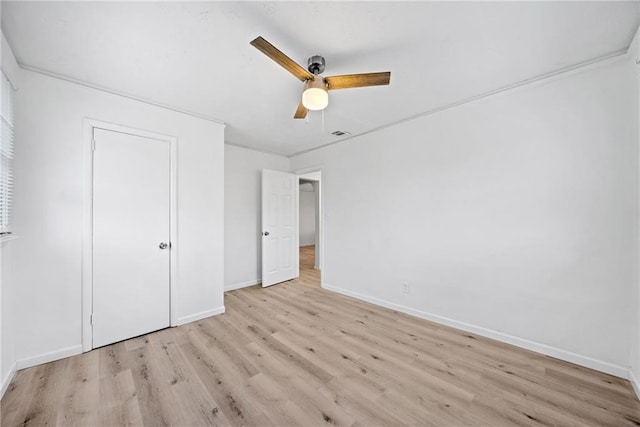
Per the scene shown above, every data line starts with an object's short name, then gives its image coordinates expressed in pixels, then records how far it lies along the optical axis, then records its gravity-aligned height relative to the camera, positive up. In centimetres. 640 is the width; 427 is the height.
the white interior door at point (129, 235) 235 -21
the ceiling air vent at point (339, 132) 357 +122
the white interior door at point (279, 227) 430 -23
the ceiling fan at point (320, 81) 170 +97
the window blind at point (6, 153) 172 +45
